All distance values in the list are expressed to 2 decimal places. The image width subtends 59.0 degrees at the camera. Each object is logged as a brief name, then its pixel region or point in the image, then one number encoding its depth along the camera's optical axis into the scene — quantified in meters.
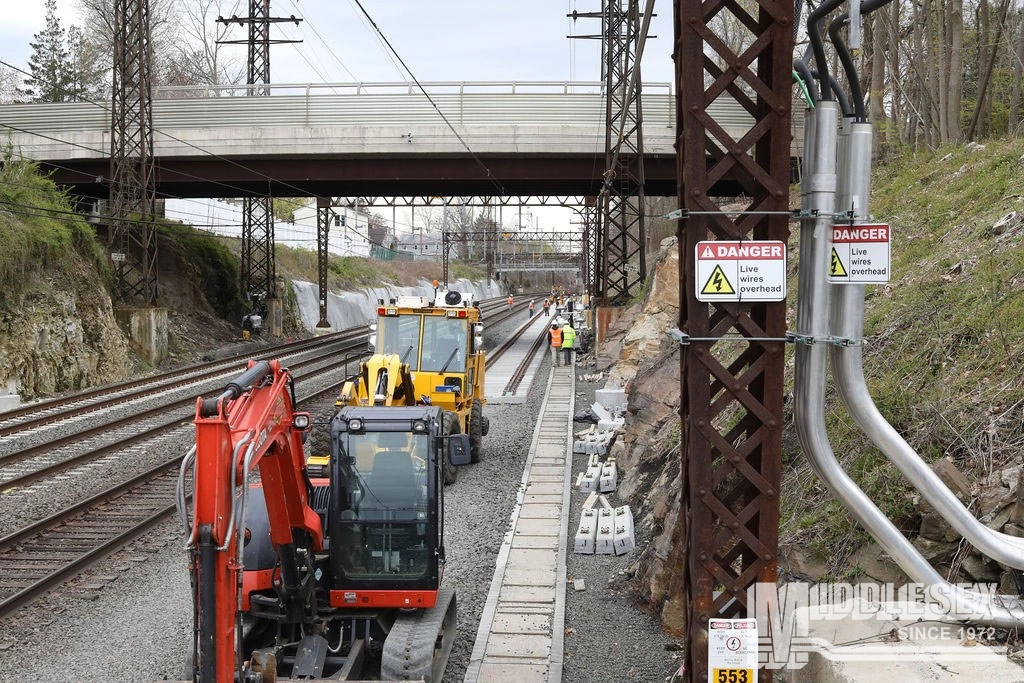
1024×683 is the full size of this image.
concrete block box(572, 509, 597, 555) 11.77
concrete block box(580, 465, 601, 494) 14.81
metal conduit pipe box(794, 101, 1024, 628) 5.21
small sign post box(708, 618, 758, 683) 5.40
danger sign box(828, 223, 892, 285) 5.17
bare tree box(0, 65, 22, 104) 79.81
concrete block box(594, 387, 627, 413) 21.12
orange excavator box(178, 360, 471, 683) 7.28
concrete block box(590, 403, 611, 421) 20.44
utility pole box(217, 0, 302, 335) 42.34
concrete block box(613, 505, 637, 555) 11.53
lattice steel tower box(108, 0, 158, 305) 29.31
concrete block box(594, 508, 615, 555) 11.66
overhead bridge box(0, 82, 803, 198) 33.16
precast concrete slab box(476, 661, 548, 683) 8.21
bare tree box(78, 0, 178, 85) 65.12
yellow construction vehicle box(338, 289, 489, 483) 16.55
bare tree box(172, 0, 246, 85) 66.12
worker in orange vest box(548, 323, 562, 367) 32.94
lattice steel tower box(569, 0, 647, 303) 31.38
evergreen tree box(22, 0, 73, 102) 67.31
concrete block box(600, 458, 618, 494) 14.45
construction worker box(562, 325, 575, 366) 32.47
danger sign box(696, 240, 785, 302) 5.27
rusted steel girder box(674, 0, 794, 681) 5.32
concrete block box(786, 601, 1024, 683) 5.17
